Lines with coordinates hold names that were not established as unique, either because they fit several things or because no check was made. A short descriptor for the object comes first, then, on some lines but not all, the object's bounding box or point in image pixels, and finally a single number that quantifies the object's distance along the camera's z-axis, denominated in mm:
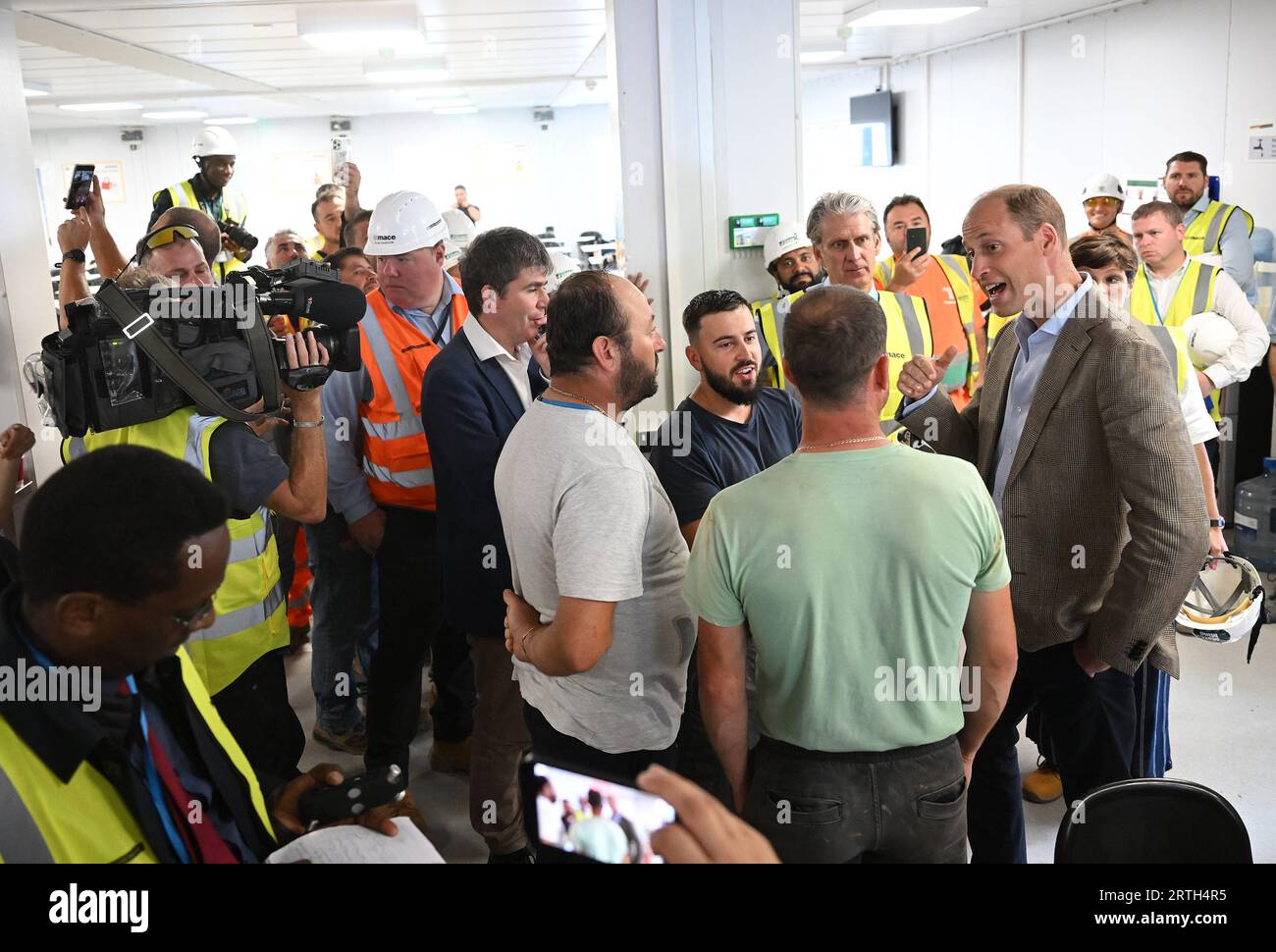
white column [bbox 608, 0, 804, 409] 3723
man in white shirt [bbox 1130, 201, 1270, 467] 4680
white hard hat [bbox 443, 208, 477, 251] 5383
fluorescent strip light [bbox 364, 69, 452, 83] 8922
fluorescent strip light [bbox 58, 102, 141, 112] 10469
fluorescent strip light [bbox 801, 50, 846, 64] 9268
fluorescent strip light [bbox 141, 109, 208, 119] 11820
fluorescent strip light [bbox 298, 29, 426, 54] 6055
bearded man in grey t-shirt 1858
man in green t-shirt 1669
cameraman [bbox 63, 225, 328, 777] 2121
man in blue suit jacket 2615
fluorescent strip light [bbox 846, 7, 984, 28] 6824
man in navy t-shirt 2488
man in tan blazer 2113
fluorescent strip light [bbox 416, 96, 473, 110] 12117
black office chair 1595
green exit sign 3902
